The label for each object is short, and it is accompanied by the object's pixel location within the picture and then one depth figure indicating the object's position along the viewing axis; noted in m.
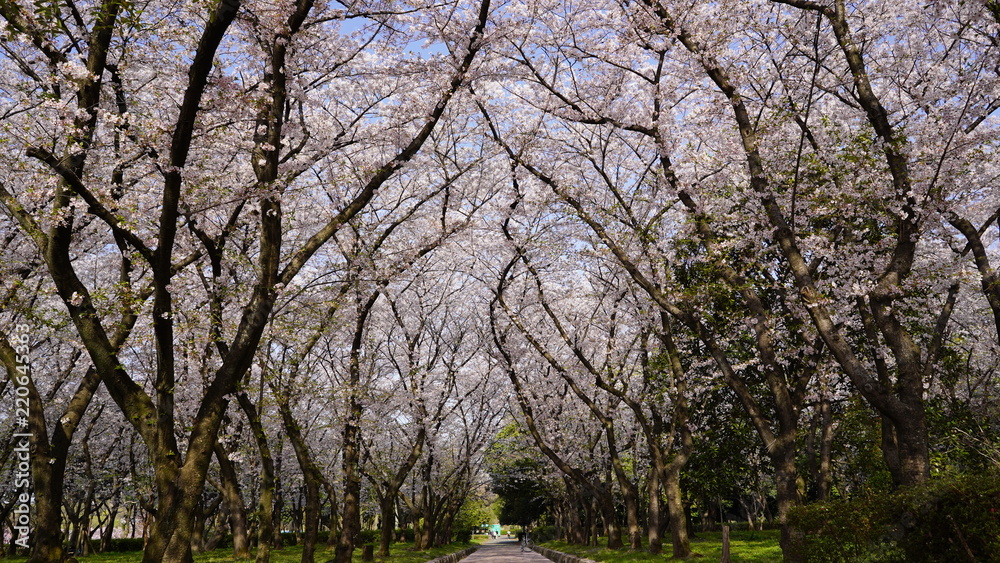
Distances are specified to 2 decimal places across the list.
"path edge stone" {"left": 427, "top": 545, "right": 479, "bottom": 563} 23.59
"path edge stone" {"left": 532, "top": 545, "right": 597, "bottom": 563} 20.47
